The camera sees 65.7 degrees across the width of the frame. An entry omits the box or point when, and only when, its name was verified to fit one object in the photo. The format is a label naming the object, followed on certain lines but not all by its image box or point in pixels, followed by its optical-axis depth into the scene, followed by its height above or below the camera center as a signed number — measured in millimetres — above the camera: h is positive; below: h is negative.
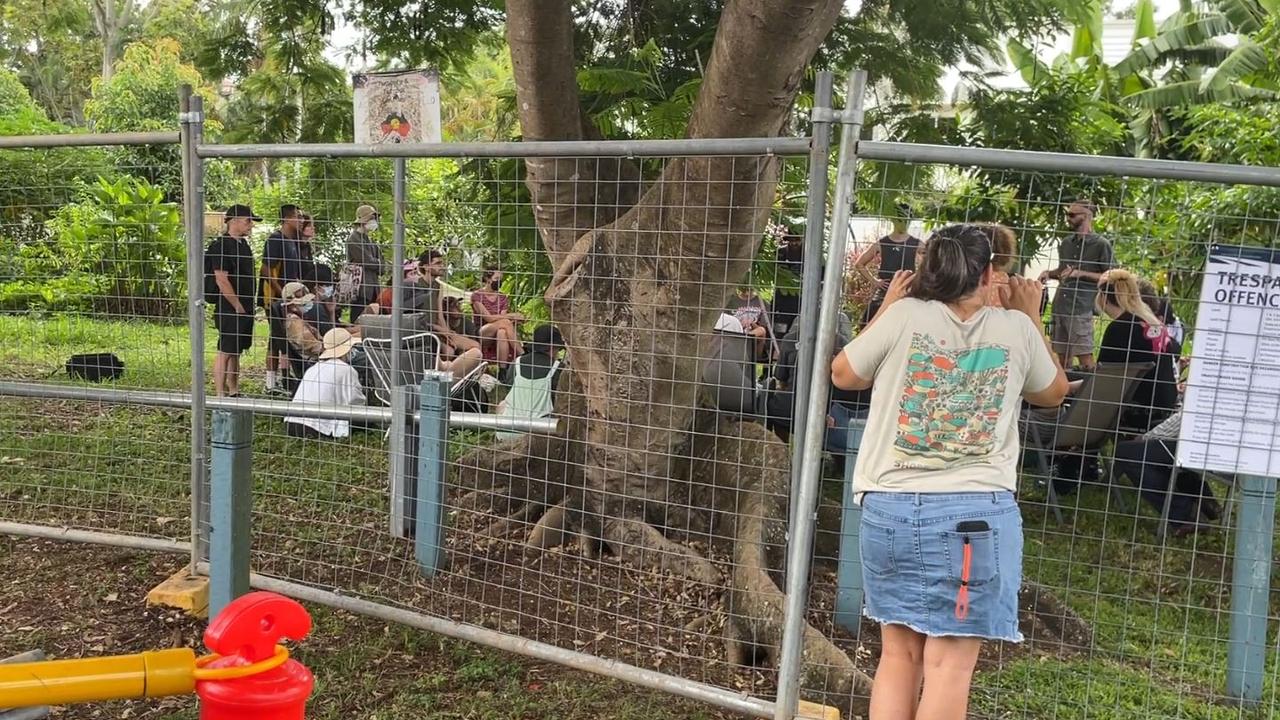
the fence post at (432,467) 4711 -1113
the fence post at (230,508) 3480 -1017
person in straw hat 6898 -1136
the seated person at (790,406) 6414 -1010
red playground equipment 1763 -842
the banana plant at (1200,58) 16344 +4321
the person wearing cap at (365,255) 5988 -177
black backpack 6941 -1178
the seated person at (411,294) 6098 -411
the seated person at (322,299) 6156 -472
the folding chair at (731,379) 5898 -772
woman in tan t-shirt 2938 -570
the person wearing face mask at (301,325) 5941 -686
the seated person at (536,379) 6543 -970
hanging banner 5023 +626
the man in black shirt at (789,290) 6223 -204
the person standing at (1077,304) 4250 -153
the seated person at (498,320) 6391 -548
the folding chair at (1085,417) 6617 -1013
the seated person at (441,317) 5250 -502
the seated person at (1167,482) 6574 -1376
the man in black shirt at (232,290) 6406 -489
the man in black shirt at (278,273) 6227 -344
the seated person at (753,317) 6089 -426
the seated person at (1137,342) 4734 -409
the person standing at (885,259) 4203 +12
